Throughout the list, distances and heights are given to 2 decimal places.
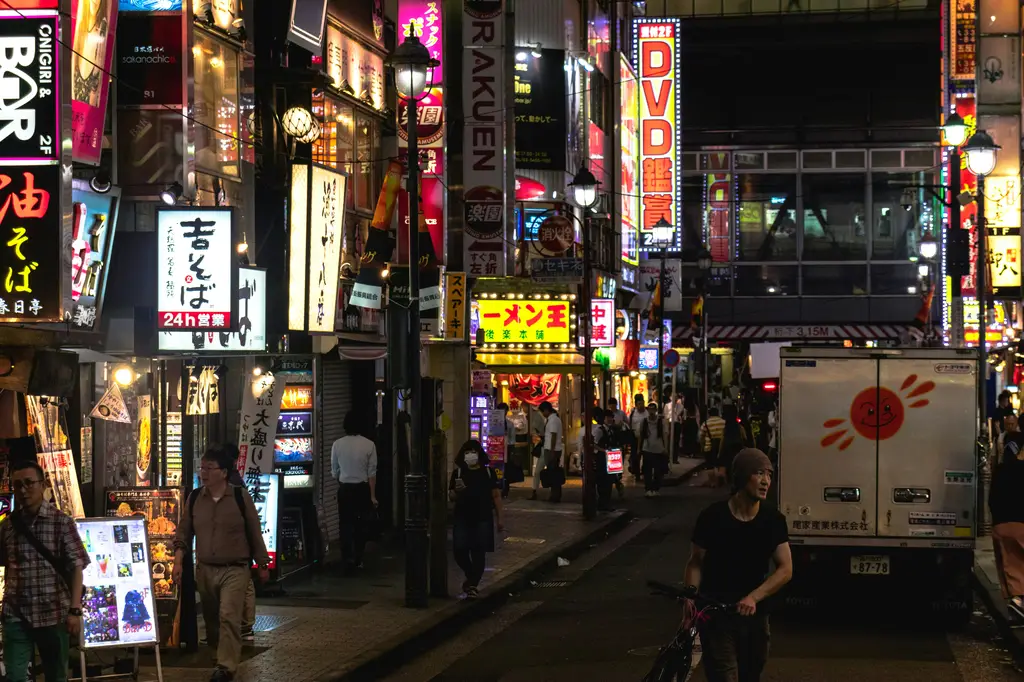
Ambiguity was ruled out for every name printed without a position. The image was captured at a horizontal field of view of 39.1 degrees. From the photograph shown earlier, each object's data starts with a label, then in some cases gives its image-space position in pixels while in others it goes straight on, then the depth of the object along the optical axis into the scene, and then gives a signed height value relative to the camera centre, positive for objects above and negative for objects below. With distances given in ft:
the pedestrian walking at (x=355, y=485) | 62.80 -5.47
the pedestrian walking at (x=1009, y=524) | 46.29 -5.32
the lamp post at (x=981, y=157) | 75.66 +10.65
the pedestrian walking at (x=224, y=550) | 37.91 -5.01
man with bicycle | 27.73 -3.93
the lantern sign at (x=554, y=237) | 107.04 +9.18
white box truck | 49.34 -3.90
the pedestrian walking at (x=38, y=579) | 31.14 -4.76
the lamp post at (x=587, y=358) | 84.79 +0.13
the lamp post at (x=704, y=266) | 159.22 +10.50
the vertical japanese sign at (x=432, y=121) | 87.10 +14.43
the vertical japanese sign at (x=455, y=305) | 89.66 +3.44
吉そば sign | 49.14 +3.16
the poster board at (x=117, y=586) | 38.32 -6.09
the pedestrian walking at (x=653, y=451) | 108.78 -6.92
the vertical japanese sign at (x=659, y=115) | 147.84 +25.26
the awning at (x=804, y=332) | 208.03 +4.02
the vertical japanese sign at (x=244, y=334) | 49.88 +0.93
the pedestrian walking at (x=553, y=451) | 99.71 -6.38
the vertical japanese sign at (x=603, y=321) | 114.83 +3.14
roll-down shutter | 71.41 -2.85
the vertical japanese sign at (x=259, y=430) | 54.34 -2.63
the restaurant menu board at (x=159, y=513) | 44.34 -4.71
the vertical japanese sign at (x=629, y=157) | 144.15 +20.92
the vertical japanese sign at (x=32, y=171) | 35.22 +4.64
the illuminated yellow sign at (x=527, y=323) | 105.50 +2.74
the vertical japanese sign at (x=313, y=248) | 60.80 +4.80
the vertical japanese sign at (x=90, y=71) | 45.01 +9.25
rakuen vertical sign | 95.04 +16.53
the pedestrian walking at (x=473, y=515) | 56.03 -6.07
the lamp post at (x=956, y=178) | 83.76 +12.84
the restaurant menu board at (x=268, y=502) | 54.60 -5.40
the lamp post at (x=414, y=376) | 52.70 -0.60
